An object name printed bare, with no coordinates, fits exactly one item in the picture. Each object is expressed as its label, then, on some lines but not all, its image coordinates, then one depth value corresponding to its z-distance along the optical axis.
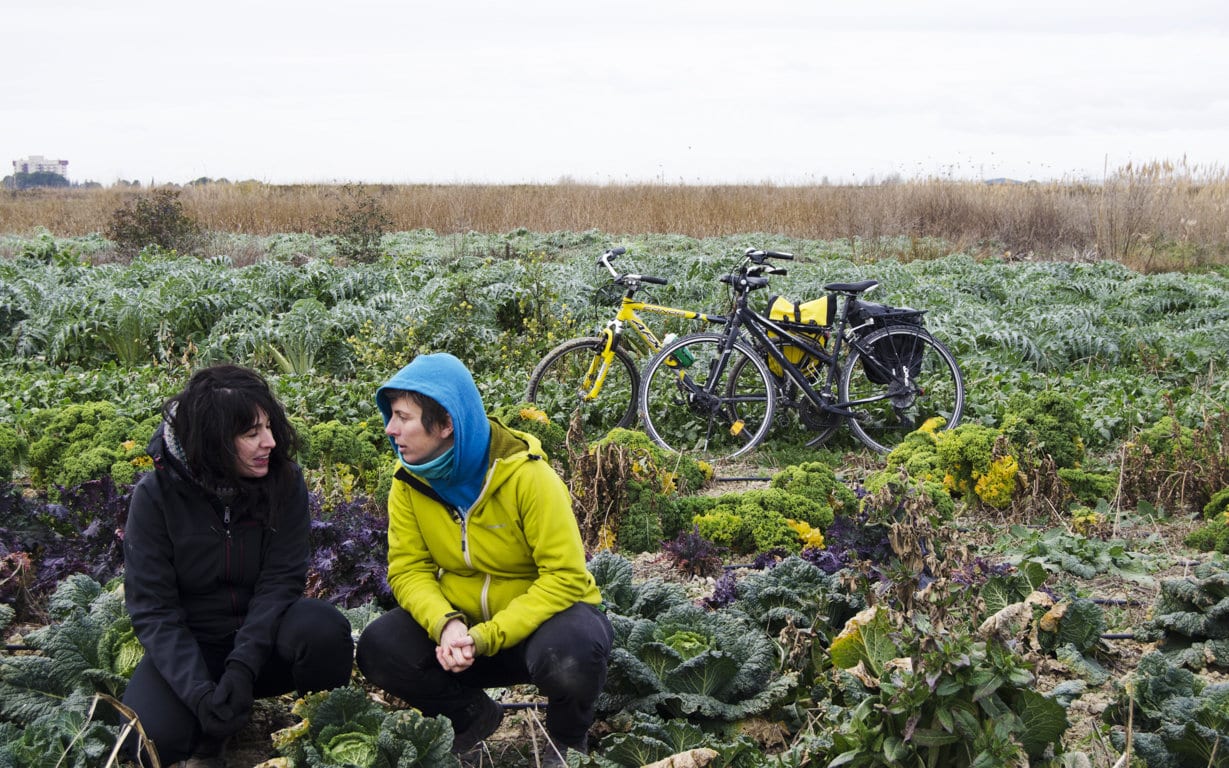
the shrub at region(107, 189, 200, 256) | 14.52
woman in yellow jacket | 2.60
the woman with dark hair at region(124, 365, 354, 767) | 2.62
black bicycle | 6.59
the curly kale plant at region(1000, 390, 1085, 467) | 5.23
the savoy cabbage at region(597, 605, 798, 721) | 2.88
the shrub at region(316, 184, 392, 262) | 13.44
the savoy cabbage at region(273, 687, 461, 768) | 2.50
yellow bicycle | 6.66
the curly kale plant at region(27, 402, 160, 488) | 4.55
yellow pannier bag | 6.65
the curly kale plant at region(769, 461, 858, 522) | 4.66
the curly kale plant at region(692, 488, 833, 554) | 4.28
